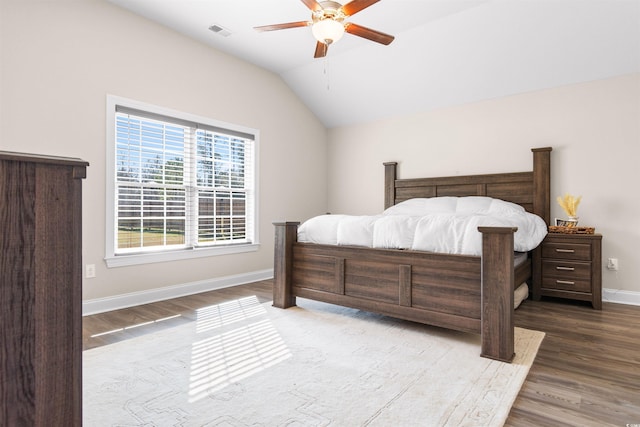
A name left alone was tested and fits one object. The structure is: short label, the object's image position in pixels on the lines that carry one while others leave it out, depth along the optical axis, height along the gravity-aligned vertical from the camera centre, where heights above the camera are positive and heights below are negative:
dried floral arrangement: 3.50 +0.09
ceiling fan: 2.38 +1.36
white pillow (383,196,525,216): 3.81 +0.07
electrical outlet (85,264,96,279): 3.07 -0.53
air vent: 3.65 +1.92
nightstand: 3.25 -0.53
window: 3.32 +0.28
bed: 2.12 -0.49
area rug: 1.55 -0.89
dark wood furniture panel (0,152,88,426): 0.79 -0.19
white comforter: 2.41 -0.14
